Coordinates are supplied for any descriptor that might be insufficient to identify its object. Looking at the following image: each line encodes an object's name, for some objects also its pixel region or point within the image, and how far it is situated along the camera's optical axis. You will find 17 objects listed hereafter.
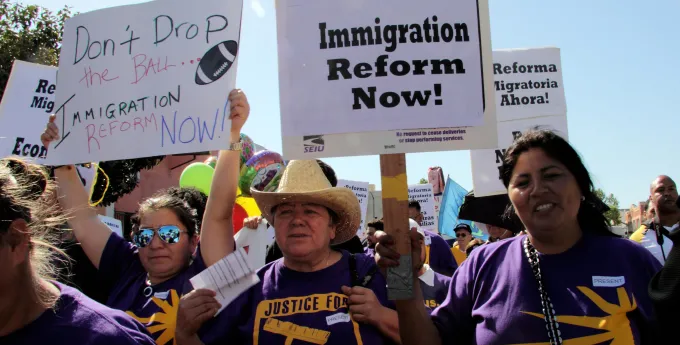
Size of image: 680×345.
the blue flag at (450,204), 9.97
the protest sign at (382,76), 2.17
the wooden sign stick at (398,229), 2.04
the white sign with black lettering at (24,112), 4.48
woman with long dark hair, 1.92
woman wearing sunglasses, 2.83
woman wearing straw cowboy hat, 2.39
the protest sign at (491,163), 4.27
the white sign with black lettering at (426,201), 10.40
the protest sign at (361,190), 9.01
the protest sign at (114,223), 6.02
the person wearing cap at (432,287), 3.18
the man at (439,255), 4.64
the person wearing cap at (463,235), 9.40
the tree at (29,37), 11.27
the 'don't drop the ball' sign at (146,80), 3.04
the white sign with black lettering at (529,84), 4.55
